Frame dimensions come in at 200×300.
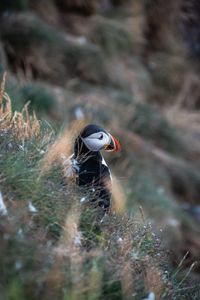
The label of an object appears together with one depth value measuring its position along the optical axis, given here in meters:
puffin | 9.81
